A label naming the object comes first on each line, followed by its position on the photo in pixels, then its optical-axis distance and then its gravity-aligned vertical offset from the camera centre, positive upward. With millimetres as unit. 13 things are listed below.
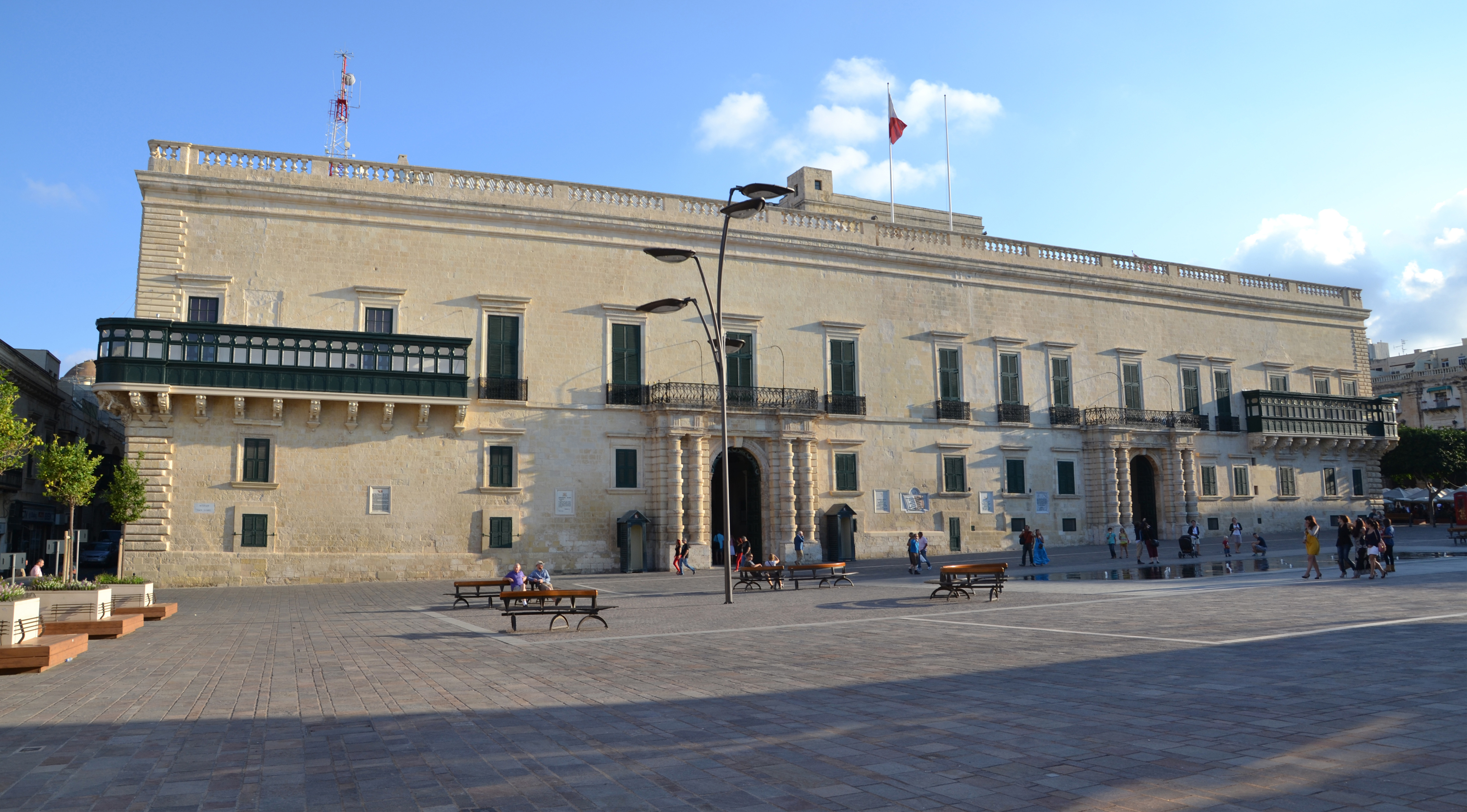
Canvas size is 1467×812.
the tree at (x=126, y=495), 22484 +725
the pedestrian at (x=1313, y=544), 18719 -807
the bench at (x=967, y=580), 17266 -1356
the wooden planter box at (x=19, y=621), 10070 -1067
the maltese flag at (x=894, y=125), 40781 +17203
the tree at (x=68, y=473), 18266 +1057
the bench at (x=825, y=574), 21414 -1623
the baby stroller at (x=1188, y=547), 29375 -1291
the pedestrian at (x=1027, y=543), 28234 -1038
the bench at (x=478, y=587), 18109 -1411
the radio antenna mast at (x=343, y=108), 39250 +17827
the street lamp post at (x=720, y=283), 16938 +4791
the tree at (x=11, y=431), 14219 +1529
